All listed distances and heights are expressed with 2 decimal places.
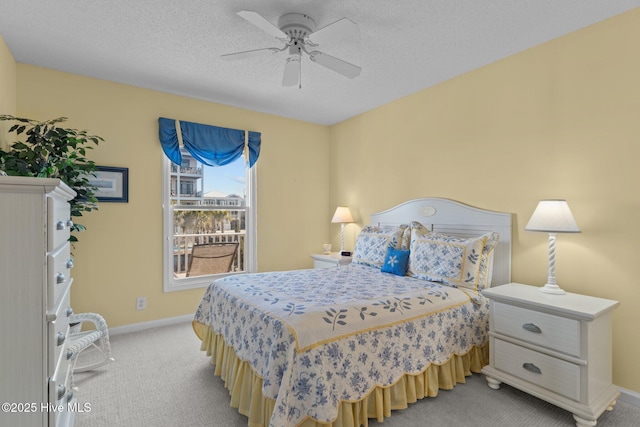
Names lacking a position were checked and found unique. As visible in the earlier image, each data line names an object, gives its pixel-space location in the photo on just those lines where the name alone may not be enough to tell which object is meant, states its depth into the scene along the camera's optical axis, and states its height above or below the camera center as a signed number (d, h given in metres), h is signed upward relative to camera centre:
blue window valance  3.68 +0.88
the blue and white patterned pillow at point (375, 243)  3.39 -0.34
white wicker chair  2.33 -0.95
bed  1.71 -0.73
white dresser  1.12 -0.32
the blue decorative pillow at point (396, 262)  3.07 -0.48
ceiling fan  2.02 +1.18
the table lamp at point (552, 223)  2.23 -0.08
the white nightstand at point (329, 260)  4.03 -0.62
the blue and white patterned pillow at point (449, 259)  2.67 -0.41
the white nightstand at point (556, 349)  1.93 -0.90
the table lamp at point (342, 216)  4.45 -0.05
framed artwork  3.33 +0.31
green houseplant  2.24 +0.39
